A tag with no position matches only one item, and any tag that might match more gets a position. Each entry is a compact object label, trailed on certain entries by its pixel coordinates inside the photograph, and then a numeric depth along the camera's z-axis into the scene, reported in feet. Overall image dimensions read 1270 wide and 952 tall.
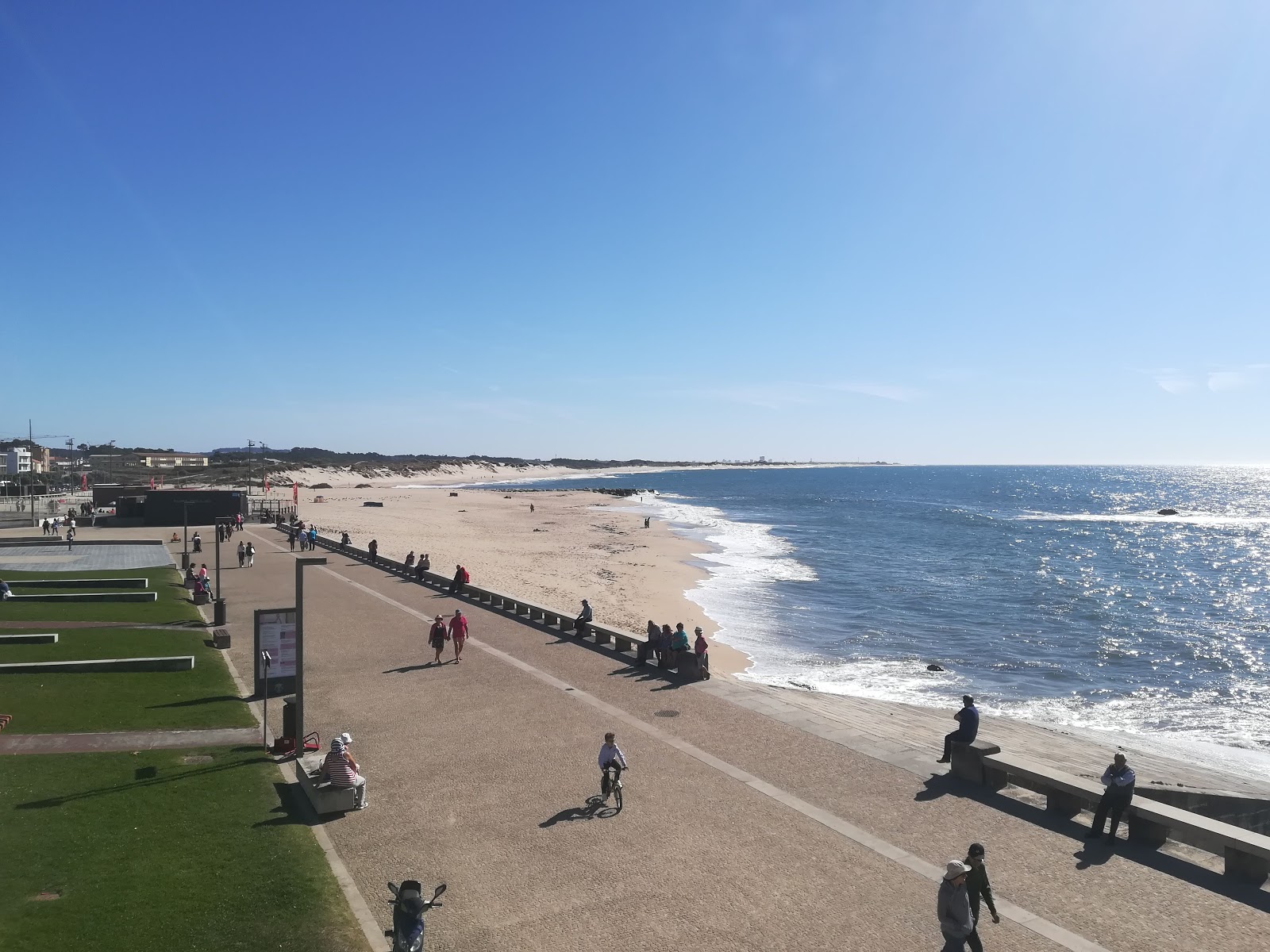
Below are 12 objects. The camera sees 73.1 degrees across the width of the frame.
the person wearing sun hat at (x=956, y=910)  24.93
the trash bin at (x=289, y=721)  45.16
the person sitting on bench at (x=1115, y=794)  34.53
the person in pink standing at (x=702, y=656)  61.36
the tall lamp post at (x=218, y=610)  78.02
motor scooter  24.66
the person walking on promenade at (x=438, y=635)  64.75
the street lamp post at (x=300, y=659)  42.86
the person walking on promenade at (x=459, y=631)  65.51
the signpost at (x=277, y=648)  45.32
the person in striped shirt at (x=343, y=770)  37.06
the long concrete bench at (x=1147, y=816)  31.60
